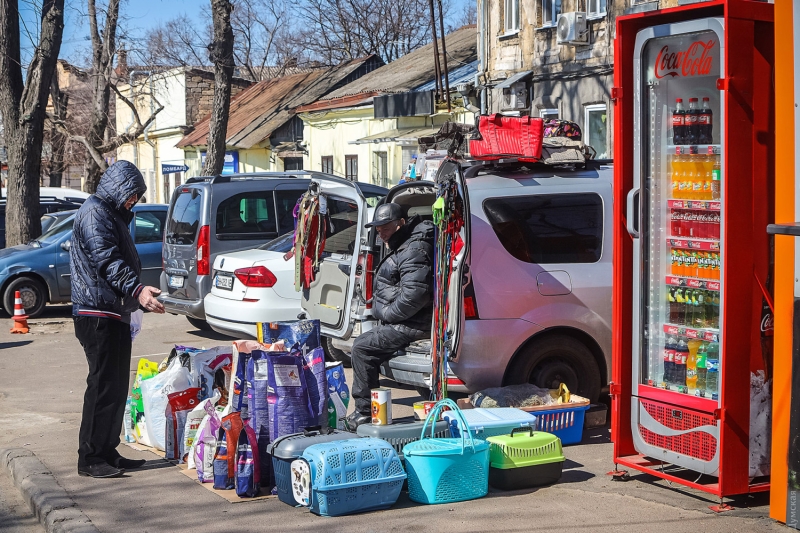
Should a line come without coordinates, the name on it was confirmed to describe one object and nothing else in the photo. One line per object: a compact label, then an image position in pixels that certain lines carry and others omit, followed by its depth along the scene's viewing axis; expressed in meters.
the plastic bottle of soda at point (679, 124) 5.98
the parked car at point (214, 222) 12.42
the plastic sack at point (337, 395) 6.87
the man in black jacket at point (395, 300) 7.27
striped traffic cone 13.84
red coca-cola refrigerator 5.41
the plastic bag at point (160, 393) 7.03
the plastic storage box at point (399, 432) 6.14
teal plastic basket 5.81
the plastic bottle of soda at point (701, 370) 5.87
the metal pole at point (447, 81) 18.99
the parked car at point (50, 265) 15.16
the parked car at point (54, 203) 21.75
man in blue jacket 6.43
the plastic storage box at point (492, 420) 6.29
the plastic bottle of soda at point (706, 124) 5.83
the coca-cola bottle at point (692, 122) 5.91
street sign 25.47
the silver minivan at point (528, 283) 7.30
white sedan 10.60
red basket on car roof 7.53
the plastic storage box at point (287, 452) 5.82
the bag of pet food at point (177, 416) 6.88
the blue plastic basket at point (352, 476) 5.57
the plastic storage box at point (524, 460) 6.08
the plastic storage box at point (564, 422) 6.97
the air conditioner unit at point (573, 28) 16.55
